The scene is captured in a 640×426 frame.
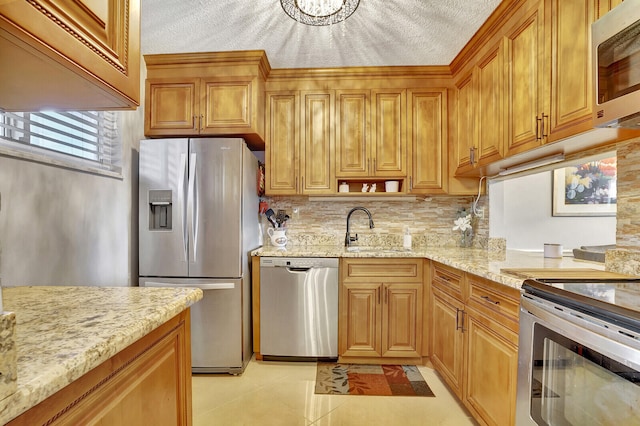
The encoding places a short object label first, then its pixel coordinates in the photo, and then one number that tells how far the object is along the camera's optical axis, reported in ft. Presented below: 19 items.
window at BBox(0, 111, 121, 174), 4.78
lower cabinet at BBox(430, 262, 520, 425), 4.70
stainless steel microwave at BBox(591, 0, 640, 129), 3.48
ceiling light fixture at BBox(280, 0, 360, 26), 5.69
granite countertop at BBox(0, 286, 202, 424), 1.58
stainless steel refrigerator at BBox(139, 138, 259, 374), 7.52
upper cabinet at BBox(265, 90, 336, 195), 9.11
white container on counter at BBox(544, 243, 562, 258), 6.85
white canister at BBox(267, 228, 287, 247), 9.27
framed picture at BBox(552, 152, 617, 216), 6.82
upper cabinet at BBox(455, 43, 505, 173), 6.68
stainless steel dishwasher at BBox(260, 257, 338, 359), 8.04
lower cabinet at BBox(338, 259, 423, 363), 8.04
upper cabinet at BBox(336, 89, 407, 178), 9.05
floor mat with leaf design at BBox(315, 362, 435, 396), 6.93
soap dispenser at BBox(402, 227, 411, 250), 9.26
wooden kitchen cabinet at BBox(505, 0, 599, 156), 4.60
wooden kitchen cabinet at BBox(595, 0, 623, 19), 4.17
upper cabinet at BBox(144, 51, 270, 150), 8.32
